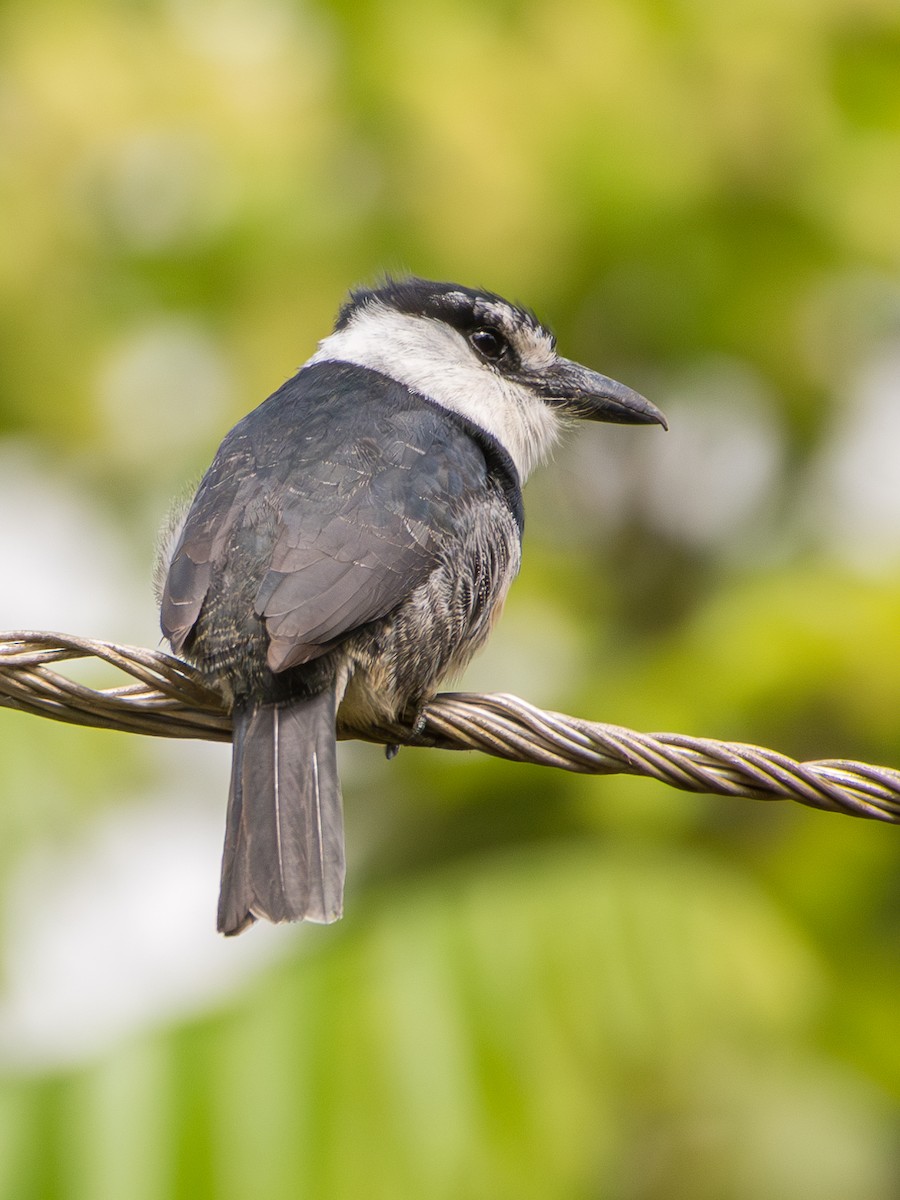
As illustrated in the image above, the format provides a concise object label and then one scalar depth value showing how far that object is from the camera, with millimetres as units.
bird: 6180
